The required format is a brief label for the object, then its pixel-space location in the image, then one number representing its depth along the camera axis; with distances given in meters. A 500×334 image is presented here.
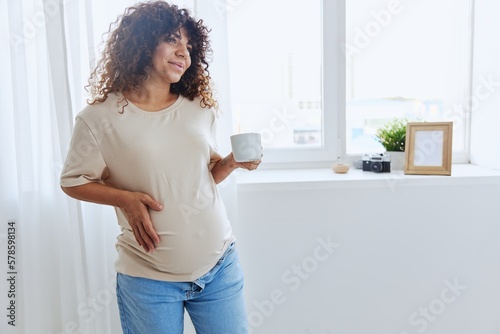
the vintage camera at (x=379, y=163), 1.74
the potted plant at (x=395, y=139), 1.81
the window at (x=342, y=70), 1.82
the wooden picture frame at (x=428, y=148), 1.70
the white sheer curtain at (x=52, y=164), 1.44
